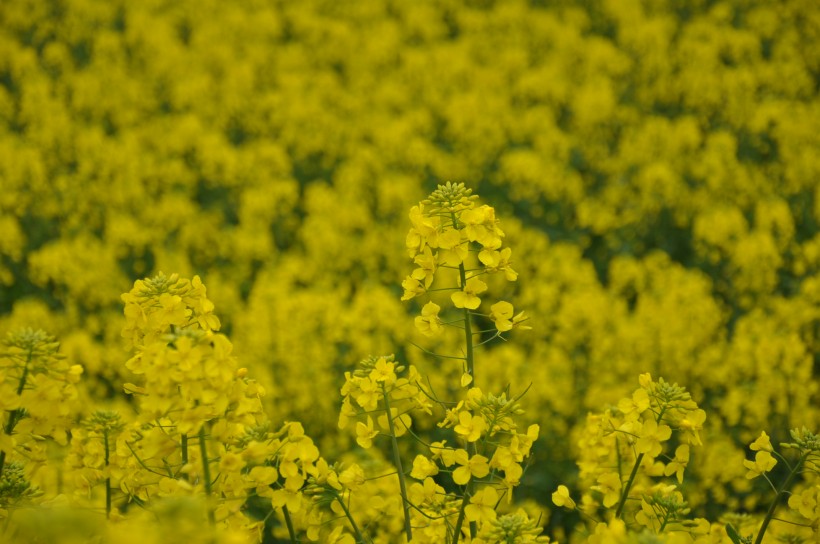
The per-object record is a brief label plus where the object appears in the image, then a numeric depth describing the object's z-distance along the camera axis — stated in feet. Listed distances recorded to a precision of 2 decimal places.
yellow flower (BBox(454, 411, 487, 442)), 13.19
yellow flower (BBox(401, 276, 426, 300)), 14.66
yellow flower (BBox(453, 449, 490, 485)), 13.15
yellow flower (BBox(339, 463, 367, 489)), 13.94
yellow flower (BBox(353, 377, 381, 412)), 13.99
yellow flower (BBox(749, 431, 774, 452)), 14.66
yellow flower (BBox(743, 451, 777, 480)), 14.61
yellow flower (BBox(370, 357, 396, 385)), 14.02
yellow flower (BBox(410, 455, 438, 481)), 13.82
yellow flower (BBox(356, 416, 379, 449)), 14.37
